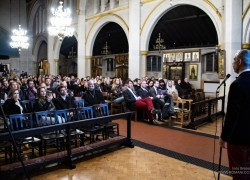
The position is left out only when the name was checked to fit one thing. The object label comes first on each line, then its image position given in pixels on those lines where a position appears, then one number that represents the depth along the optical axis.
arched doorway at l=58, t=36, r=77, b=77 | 24.66
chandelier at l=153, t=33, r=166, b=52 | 13.38
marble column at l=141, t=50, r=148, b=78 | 12.62
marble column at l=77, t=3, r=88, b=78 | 16.45
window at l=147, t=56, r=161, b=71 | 17.89
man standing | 2.34
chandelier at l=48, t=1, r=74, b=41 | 10.06
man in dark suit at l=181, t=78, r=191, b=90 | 13.52
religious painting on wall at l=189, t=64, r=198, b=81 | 15.14
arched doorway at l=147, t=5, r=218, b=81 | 12.71
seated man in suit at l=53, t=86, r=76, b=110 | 5.56
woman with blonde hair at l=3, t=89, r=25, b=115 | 4.90
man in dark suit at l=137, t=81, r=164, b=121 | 8.11
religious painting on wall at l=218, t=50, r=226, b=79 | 9.04
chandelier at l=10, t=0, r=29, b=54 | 15.90
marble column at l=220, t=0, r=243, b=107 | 8.78
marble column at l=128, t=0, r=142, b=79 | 12.47
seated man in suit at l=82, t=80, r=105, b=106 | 6.78
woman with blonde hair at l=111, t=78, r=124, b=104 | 8.66
